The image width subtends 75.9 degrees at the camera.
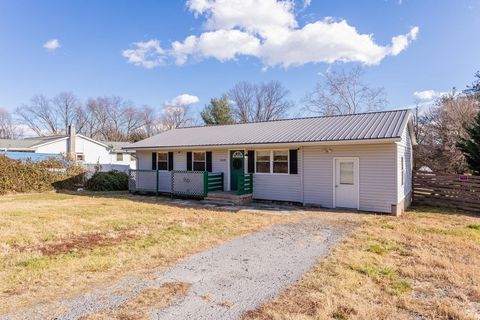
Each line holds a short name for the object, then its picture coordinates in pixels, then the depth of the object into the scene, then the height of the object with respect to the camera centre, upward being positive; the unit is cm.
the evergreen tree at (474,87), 2281 +551
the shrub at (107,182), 1778 -118
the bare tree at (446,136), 1750 +141
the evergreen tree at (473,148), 1335 +47
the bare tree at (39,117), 4934 +731
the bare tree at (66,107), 4944 +885
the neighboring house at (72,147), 2738 +143
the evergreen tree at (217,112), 3631 +578
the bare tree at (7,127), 4939 +578
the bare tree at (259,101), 4031 +802
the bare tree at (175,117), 4919 +717
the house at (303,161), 1027 -1
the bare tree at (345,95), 3111 +672
